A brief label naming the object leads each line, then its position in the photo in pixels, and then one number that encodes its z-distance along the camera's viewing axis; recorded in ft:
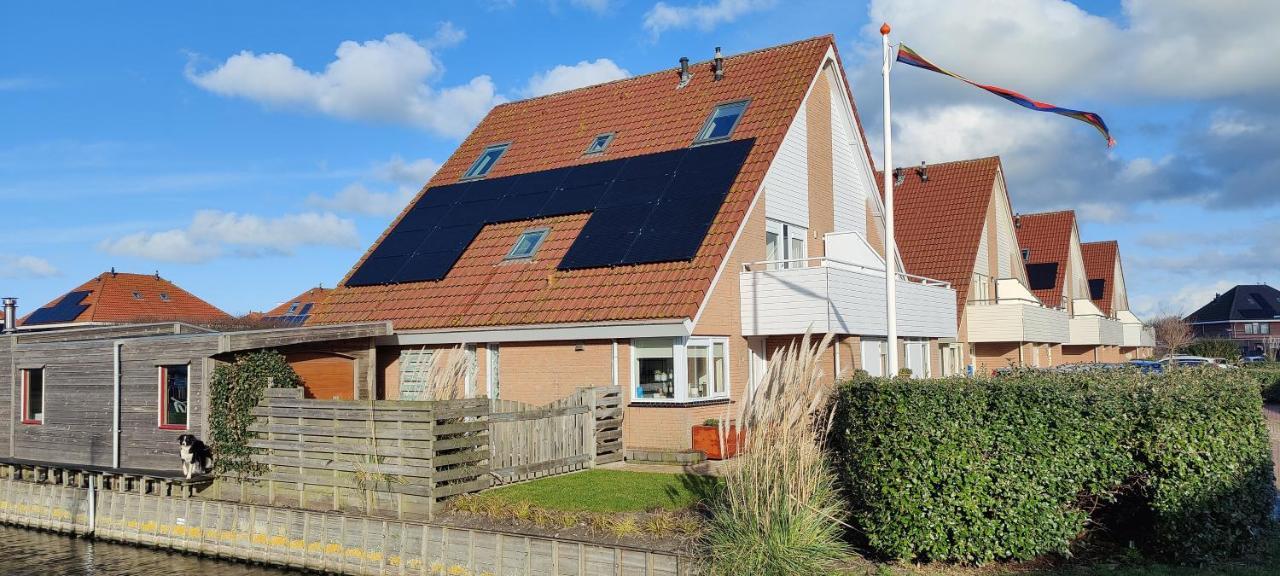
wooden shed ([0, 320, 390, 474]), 52.65
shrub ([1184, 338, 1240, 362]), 175.54
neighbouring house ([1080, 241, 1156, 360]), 161.38
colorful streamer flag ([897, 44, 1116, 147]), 49.32
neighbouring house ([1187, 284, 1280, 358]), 316.60
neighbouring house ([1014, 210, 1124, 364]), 132.56
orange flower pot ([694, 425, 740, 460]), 55.01
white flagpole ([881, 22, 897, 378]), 49.55
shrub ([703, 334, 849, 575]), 31.63
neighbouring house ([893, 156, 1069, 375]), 101.81
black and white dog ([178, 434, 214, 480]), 51.13
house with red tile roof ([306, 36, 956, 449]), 58.29
